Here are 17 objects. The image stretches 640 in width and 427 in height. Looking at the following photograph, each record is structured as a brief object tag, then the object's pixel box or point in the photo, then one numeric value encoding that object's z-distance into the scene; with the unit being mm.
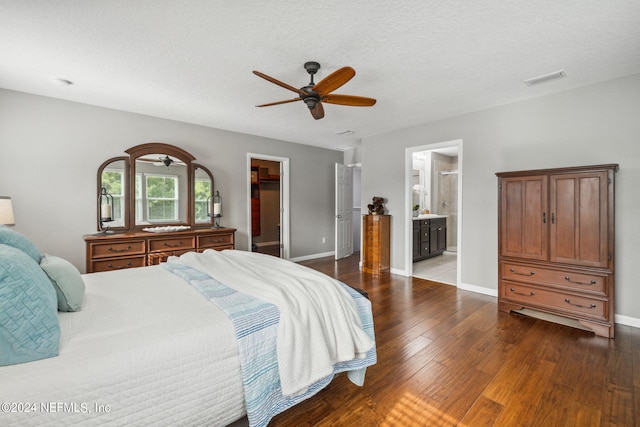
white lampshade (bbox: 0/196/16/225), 2414
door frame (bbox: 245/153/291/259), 5734
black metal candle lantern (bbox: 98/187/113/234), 3696
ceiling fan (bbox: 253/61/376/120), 2203
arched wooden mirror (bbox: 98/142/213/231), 3896
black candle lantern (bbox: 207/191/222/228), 4627
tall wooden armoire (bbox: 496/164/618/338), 2619
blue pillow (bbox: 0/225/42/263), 1562
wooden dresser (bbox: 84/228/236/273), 3340
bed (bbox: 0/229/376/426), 971
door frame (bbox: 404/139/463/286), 4762
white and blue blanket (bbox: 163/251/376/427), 1335
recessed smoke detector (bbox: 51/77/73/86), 2932
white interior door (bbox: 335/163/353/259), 6188
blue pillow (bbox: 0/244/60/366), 1013
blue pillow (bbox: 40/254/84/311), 1460
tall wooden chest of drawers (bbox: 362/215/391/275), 4848
